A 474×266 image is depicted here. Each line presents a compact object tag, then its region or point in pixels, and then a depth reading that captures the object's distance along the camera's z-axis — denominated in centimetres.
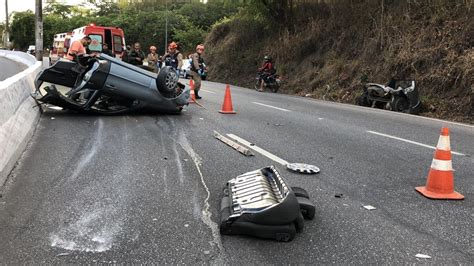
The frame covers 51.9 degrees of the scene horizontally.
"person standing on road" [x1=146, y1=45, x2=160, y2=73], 1716
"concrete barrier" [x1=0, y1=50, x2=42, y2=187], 572
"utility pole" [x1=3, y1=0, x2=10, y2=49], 7164
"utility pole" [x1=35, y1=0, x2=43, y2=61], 2625
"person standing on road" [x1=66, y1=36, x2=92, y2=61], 1169
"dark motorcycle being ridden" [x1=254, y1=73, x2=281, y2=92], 2341
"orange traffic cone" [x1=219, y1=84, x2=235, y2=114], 1216
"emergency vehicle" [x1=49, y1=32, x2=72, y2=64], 2754
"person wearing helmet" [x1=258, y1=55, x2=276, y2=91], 2331
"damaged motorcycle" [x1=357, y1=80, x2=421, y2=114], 1436
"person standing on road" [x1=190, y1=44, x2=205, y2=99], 1477
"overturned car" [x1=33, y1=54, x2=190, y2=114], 998
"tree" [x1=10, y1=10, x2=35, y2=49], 10138
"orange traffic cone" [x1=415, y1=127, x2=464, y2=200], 520
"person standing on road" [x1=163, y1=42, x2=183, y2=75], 1510
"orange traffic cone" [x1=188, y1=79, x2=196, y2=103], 1425
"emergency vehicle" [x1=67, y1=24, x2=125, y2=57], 2341
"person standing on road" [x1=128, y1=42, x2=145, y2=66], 1645
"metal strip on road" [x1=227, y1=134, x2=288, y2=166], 682
